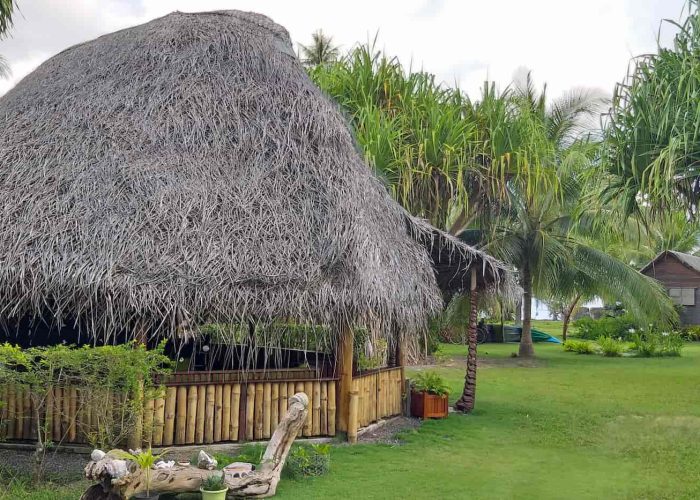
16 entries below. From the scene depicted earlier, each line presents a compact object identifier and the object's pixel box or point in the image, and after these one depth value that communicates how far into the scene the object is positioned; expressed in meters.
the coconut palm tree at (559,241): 19.50
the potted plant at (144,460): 5.82
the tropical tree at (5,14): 11.34
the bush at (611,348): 23.05
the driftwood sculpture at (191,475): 5.49
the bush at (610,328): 28.98
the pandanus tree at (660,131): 9.17
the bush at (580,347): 24.12
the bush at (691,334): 30.02
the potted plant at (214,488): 5.98
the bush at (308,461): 7.26
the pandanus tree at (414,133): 15.06
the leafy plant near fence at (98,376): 6.41
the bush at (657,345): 22.84
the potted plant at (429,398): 11.07
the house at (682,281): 32.03
